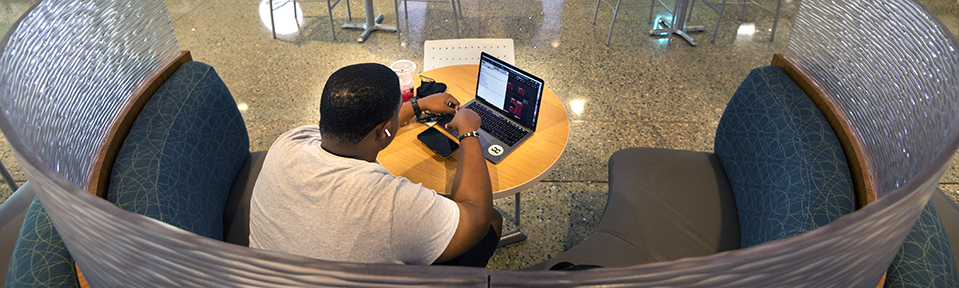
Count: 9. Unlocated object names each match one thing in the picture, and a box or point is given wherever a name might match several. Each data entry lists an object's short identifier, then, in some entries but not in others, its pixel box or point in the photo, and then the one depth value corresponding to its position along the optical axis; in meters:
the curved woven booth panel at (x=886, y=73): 0.99
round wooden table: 1.71
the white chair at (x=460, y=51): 2.61
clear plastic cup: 2.03
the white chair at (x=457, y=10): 4.47
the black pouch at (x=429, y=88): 2.10
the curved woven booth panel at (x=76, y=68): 1.03
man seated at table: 1.13
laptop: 1.80
